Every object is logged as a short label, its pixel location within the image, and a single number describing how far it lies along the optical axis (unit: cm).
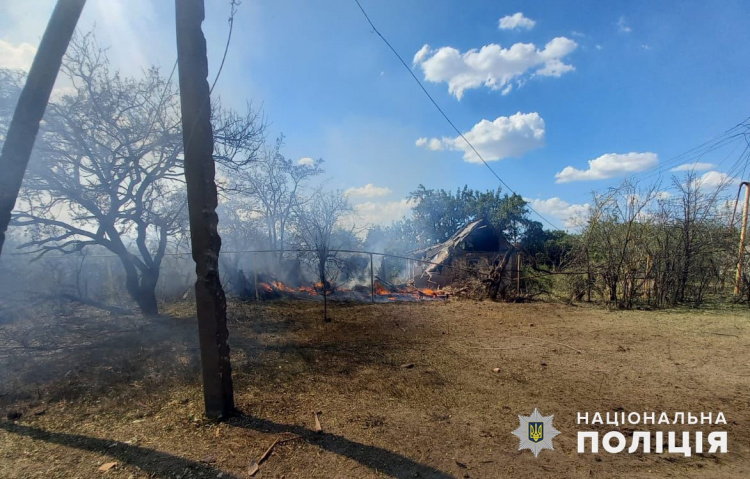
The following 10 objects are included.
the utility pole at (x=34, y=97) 318
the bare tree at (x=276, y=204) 2009
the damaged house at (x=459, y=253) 1595
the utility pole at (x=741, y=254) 1014
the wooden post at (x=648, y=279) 1042
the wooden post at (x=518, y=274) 1173
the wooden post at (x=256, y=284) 1150
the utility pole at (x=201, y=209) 337
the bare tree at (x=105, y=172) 668
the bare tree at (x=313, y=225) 1914
